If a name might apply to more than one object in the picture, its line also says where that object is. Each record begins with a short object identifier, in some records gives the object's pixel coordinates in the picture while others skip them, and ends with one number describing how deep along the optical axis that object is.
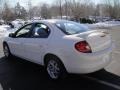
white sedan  2.41
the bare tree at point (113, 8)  28.10
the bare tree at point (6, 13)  27.25
